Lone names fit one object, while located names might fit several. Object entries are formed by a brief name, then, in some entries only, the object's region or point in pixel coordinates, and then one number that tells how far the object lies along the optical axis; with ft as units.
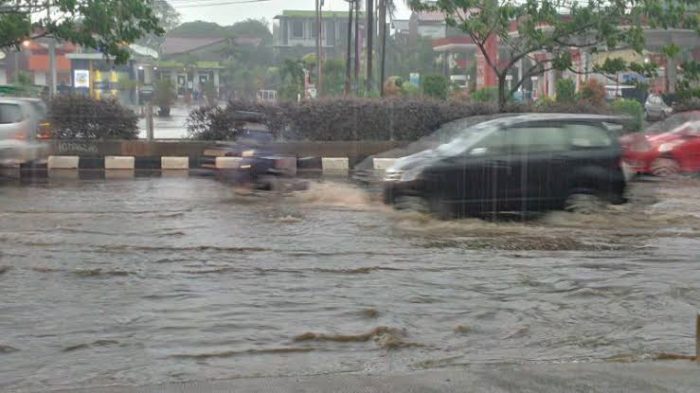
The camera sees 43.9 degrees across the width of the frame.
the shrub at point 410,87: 125.36
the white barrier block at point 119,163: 65.21
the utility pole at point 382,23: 114.89
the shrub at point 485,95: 92.94
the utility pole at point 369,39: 103.30
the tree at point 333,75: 171.32
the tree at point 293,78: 153.23
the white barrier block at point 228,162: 47.01
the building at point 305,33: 248.93
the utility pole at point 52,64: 112.11
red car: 57.57
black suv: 36.86
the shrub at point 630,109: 72.84
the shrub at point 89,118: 68.03
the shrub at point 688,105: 77.00
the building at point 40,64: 190.80
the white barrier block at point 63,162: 64.49
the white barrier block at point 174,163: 65.36
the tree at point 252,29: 282.97
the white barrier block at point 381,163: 48.69
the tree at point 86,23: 68.85
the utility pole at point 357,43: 126.72
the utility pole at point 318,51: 138.99
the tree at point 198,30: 276.92
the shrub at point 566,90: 86.07
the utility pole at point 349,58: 107.34
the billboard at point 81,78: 156.56
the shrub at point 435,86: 106.11
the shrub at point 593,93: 79.35
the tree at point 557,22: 71.36
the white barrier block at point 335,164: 64.95
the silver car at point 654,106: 106.36
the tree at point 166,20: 268.00
